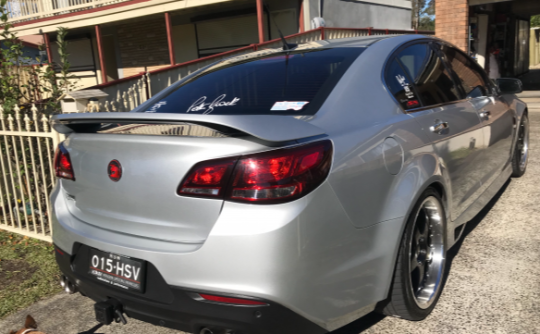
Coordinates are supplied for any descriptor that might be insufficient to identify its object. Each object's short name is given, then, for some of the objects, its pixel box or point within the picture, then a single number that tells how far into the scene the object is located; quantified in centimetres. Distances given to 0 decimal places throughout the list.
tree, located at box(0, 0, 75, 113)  550
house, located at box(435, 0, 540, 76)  1148
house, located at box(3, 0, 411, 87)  1471
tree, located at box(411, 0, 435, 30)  6594
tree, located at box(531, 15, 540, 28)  3922
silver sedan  187
